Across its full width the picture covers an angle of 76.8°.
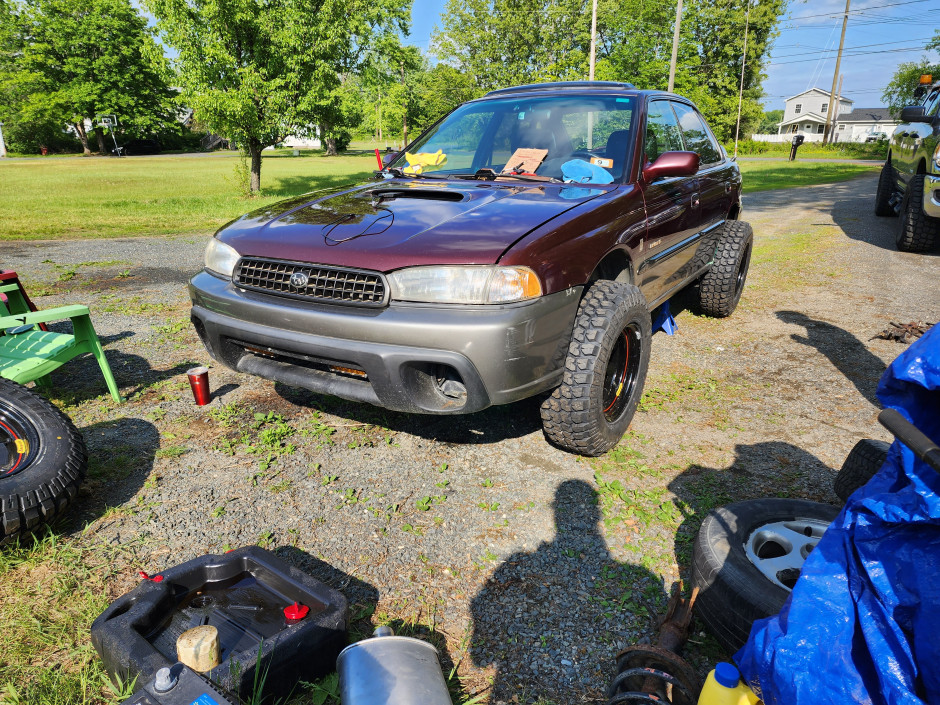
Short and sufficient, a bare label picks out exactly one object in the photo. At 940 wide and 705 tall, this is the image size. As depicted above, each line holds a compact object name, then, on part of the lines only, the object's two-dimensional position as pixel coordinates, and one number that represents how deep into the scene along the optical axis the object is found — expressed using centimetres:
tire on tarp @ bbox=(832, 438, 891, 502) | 212
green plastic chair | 291
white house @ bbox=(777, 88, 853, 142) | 8272
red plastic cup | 340
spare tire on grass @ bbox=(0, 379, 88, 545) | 214
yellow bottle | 130
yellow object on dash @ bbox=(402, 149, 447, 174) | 374
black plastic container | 157
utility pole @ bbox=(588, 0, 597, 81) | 2158
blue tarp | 102
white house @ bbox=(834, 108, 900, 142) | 7638
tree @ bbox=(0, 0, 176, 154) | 4606
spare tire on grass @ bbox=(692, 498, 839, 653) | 171
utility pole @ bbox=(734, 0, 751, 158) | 4394
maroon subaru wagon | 229
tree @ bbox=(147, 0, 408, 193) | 1373
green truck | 684
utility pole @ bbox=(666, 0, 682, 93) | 2262
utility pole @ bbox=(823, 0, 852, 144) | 4134
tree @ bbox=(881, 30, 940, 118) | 5819
